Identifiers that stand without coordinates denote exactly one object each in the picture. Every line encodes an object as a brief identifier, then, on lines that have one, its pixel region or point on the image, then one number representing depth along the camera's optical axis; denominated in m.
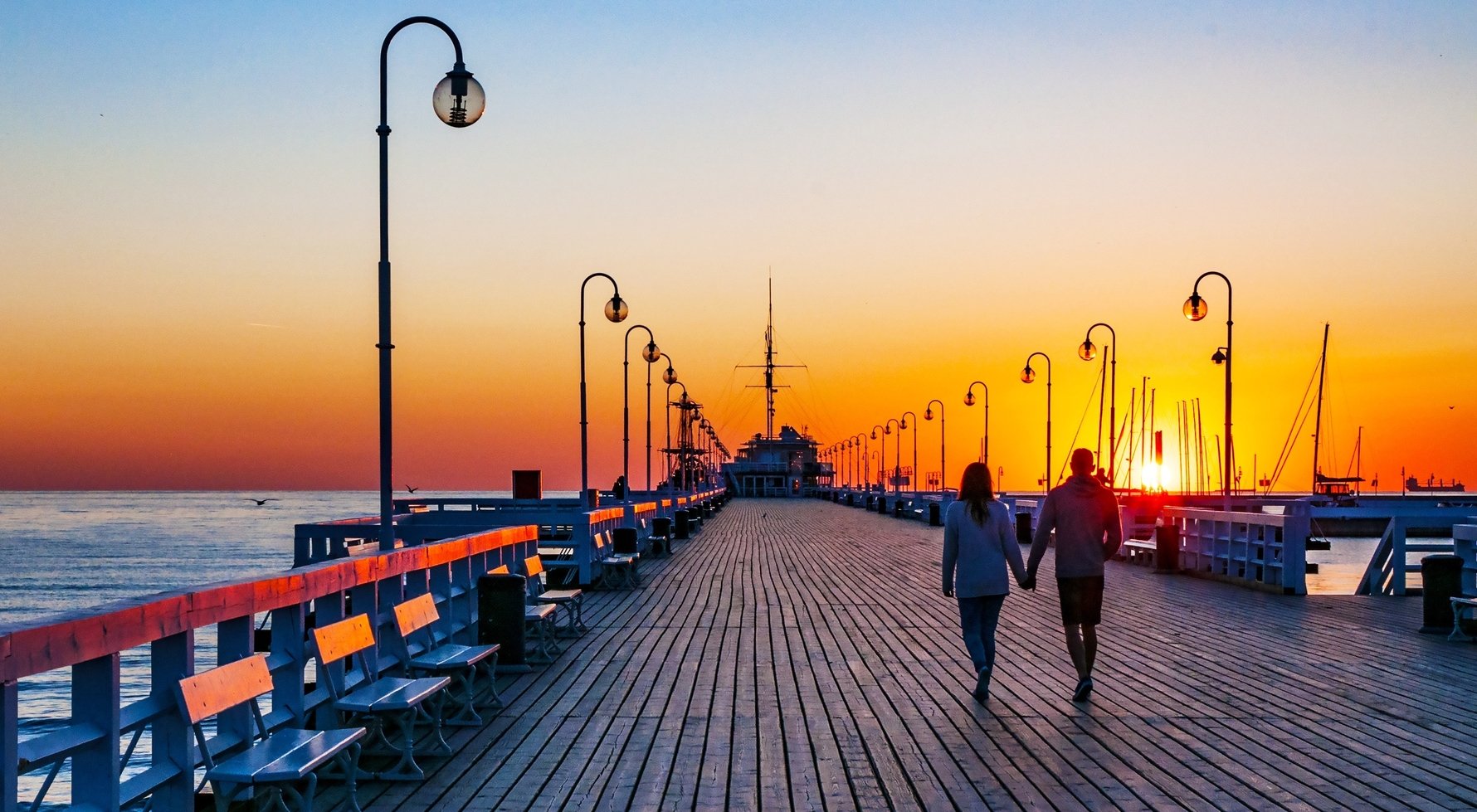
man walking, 9.65
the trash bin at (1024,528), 31.58
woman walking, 9.63
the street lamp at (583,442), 23.72
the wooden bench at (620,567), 19.45
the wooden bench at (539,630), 11.59
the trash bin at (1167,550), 22.20
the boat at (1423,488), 175.38
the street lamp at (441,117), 10.20
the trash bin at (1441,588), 13.49
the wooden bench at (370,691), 6.95
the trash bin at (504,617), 10.70
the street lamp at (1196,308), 24.69
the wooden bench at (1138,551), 23.83
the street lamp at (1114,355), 33.47
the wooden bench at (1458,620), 12.89
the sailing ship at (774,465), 124.31
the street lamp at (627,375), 31.27
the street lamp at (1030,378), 38.87
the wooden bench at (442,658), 8.58
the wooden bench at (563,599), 13.39
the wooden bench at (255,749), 5.30
